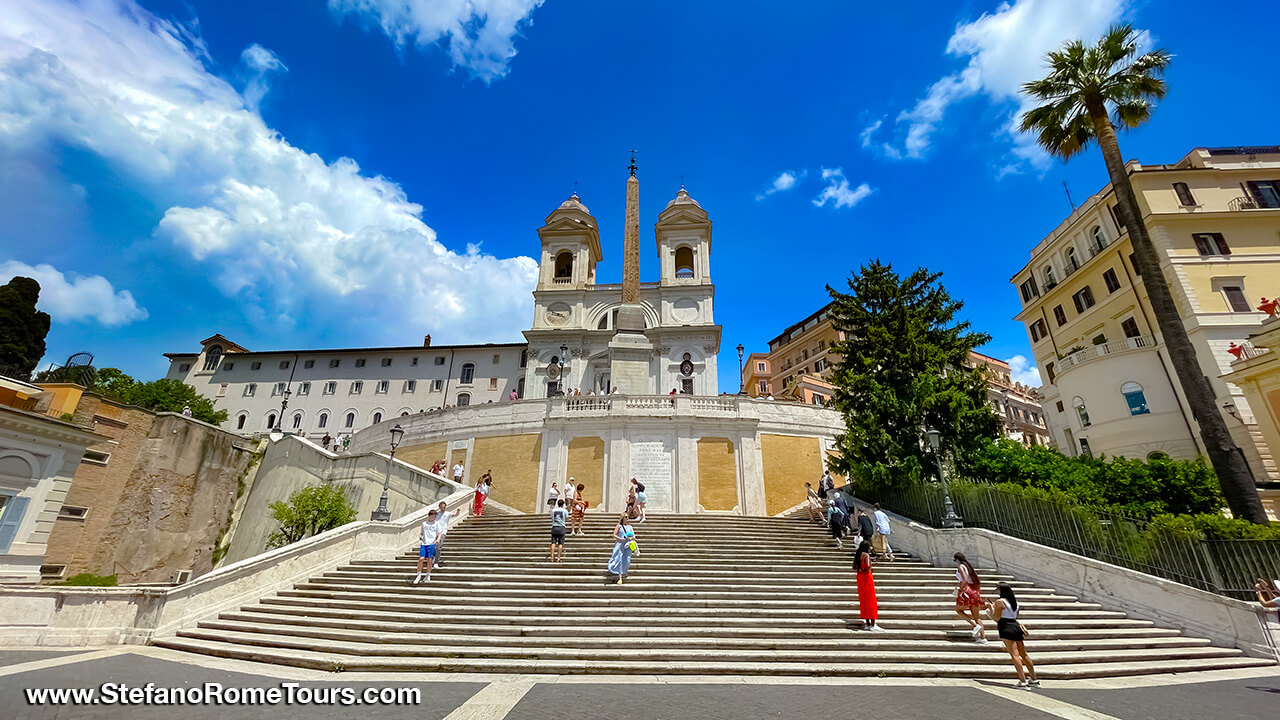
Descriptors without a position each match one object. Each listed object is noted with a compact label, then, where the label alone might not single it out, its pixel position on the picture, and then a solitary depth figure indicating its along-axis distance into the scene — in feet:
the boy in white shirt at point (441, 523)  38.81
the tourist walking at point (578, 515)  50.20
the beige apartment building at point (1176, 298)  73.51
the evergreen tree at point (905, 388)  49.78
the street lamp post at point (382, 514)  44.93
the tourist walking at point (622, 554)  35.14
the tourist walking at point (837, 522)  46.47
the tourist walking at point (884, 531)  42.68
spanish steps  24.99
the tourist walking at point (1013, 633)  22.50
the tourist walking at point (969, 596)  27.07
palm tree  41.63
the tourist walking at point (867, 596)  28.30
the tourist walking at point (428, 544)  36.45
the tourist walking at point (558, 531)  40.16
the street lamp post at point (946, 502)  40.78
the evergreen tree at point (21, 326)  87.35
